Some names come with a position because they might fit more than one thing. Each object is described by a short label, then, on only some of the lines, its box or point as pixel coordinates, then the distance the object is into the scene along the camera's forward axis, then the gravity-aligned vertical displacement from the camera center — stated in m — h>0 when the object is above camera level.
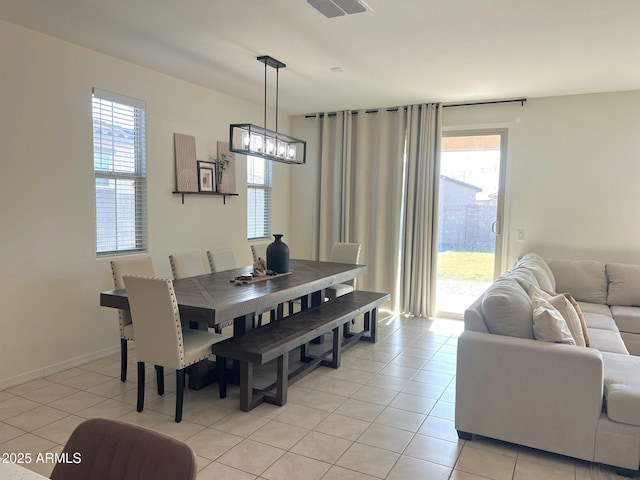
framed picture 5.09 +0.36
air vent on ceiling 2.83 +1.28
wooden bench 3.12 -0.94
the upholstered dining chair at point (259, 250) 5.18 -0.45
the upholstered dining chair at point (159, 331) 2.86 -0.78
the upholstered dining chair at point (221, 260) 4.64 -0.52
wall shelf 4.89 +0.17
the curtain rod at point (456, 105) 5.36 +1.34
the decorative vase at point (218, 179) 5.34 +0.35
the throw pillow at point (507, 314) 2.81 -0.61
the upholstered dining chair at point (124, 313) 3.52 -0.81
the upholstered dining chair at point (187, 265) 4.12 -0.51
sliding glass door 5.64 -0.02
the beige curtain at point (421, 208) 5.77 +0.07
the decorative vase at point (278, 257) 4.30 -0.44
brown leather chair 1.06 -0.60
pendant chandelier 3.79 +0.60
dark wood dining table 2.92 -0.61
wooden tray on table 3.82 -0.58
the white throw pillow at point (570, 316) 2.98 -0.65
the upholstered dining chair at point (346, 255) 5.45 -0.52
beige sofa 2.47 -0.93
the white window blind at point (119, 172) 4.14 +0.33
